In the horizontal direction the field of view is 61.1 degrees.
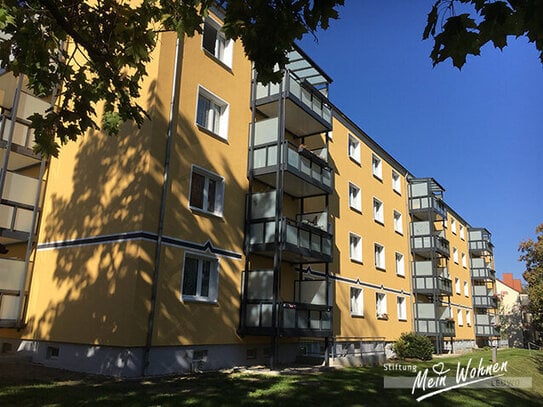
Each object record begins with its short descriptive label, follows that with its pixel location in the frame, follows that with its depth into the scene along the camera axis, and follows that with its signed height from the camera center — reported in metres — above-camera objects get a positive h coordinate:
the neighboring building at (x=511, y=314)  61.44 +2.31
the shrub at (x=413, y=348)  23.66 -1.03
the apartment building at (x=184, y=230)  13.04 +2.84
